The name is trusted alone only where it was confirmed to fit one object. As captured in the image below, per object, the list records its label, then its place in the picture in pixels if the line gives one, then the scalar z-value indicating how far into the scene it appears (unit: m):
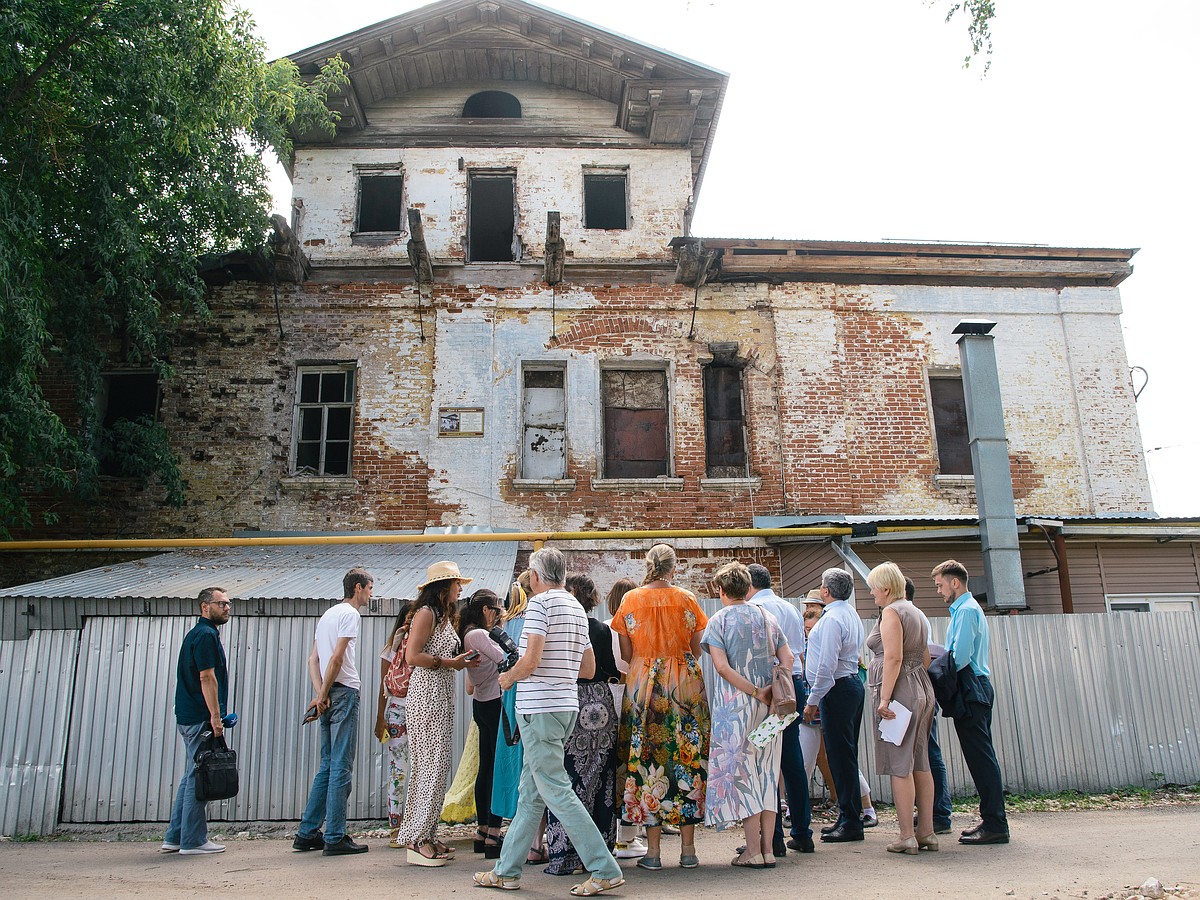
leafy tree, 9.16
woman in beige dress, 5.68
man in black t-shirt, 6.29
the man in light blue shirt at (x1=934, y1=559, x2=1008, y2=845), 6.00
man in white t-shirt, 6.14
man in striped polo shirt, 4.71
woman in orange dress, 5.44
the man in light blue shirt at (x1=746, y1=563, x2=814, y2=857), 5.85
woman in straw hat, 5.77
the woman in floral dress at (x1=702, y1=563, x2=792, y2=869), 5.35
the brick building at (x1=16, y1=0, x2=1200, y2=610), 12.57
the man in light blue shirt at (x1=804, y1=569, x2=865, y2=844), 6.18
